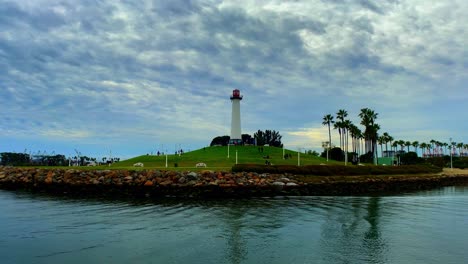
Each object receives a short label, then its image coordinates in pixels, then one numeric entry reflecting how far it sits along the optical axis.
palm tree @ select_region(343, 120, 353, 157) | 110.19
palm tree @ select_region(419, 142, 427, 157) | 191.73
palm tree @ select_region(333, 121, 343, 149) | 110.19
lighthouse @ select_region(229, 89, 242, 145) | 114.44
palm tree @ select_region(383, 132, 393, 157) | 146.88
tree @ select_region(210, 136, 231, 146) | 139.50
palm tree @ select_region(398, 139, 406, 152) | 169.25
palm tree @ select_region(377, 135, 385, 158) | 147.52
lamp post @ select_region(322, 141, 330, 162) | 136.16
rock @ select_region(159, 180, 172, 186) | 48.84
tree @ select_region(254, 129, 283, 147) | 153.12
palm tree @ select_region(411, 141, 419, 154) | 176.50
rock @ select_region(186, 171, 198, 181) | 50.77
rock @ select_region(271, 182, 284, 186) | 51.37
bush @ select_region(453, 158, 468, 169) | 137.49
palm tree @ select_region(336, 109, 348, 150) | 109.96
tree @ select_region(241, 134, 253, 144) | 120.00
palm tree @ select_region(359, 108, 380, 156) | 103.75
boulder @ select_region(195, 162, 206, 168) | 68.35
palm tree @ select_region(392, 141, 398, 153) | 170.73
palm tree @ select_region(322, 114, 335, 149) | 114.26
